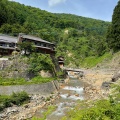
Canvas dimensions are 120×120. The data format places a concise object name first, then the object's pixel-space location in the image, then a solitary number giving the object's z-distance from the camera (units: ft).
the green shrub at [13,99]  51.90
